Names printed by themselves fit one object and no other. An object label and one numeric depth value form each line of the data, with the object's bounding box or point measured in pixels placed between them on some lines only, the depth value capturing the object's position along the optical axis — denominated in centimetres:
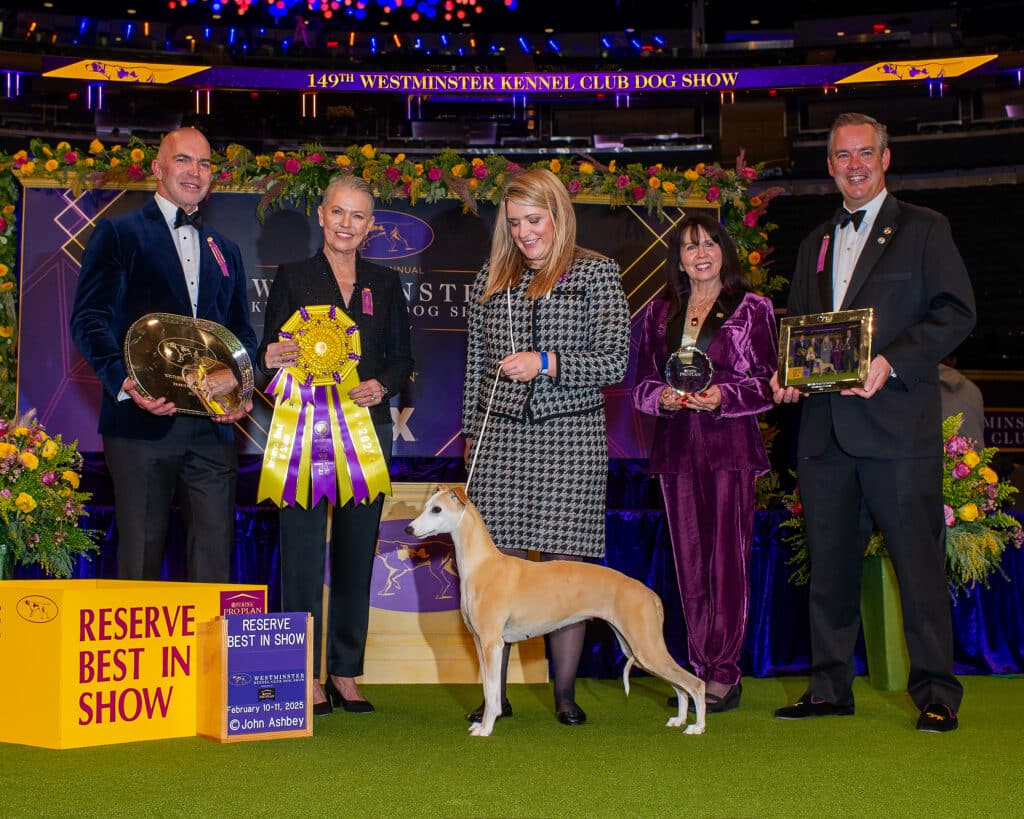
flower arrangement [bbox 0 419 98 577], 437
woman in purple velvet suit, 401
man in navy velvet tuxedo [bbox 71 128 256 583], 373
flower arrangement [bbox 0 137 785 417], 566
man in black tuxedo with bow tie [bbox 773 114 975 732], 364
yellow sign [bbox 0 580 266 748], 330
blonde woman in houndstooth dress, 369
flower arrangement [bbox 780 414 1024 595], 495
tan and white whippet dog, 343
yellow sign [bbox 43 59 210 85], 1897
